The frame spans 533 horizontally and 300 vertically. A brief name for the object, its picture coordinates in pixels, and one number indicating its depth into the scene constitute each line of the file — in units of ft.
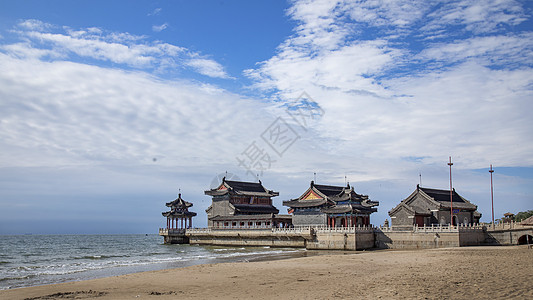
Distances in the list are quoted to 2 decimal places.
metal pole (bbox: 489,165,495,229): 190.38
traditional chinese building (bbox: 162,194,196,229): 271.49
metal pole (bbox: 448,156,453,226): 179.00
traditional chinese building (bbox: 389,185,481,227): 189.26
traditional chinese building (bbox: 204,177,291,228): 239.71
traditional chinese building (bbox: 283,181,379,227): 204.44
